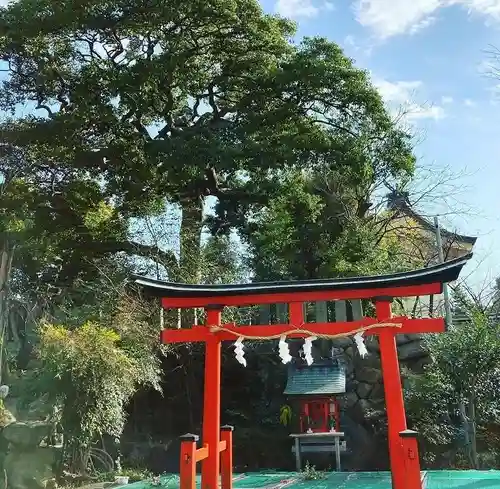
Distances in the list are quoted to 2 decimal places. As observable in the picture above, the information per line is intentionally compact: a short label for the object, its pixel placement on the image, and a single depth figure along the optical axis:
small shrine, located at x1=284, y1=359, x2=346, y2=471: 9.88
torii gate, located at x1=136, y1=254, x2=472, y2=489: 5.54
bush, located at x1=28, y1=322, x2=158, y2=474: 7.84
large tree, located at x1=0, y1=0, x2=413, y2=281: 12.80
